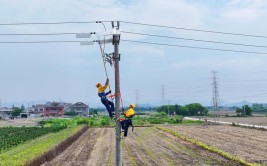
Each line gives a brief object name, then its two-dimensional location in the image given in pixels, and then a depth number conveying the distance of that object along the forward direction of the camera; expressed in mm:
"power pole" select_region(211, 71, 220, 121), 93125
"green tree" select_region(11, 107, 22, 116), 166038
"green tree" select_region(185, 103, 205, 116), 149462
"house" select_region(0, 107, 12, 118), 182025
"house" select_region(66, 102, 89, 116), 181188
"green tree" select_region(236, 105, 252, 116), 126888
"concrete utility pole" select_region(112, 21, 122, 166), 11672
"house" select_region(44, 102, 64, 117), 167875
